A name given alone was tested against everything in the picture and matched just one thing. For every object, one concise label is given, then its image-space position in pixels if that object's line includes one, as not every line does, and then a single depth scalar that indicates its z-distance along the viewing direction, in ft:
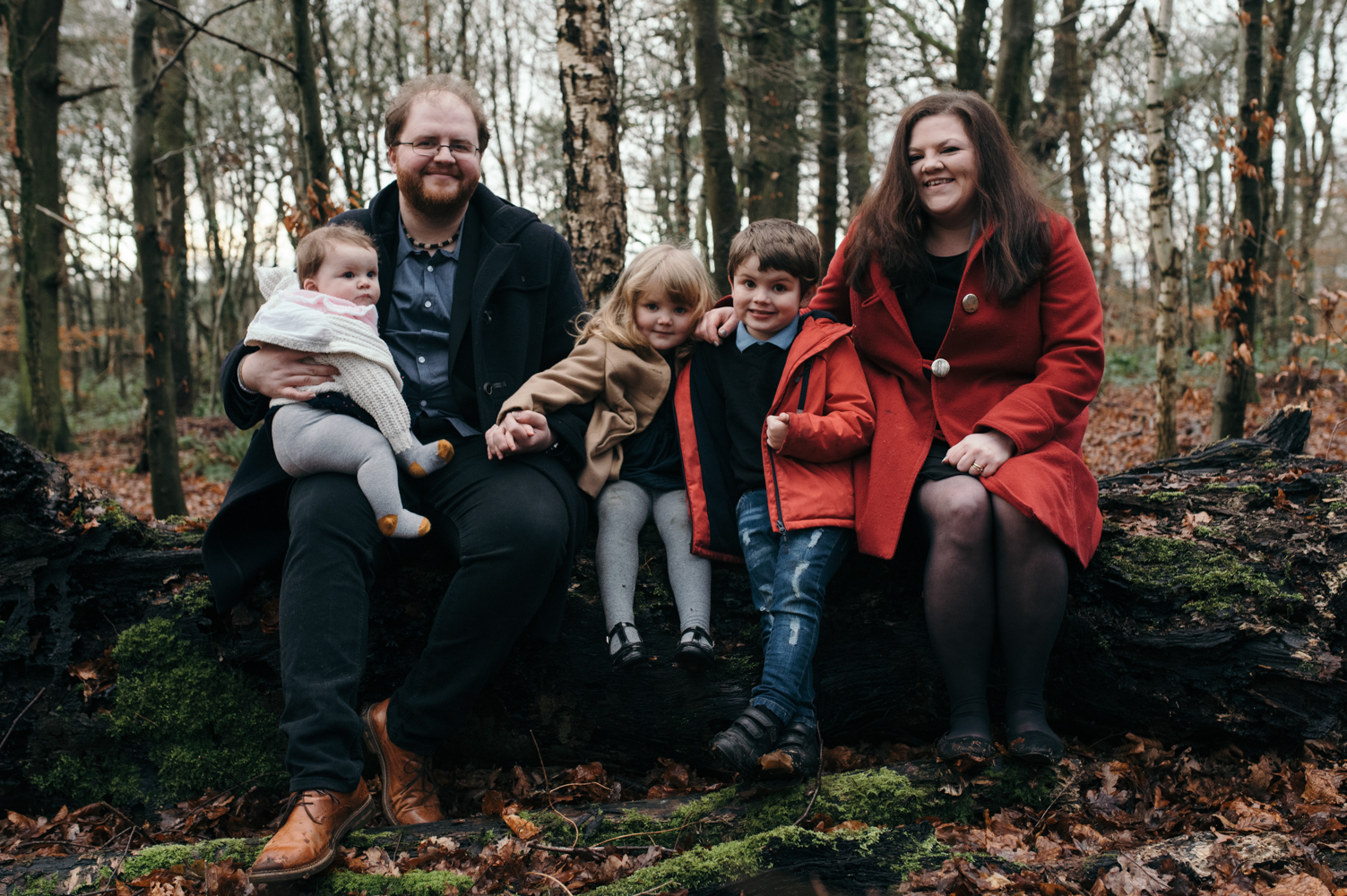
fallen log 9.07
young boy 8.43
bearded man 7.89
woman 8.57
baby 8.86
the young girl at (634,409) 9.40
